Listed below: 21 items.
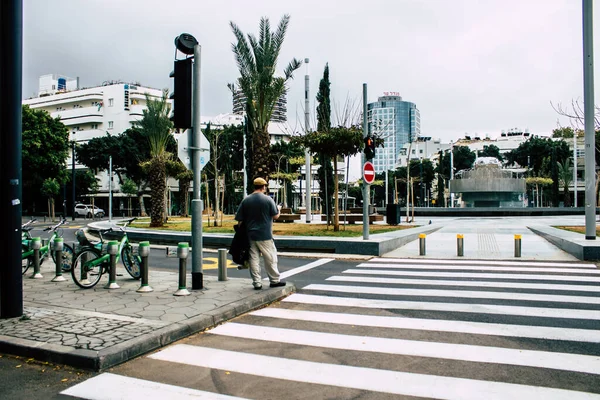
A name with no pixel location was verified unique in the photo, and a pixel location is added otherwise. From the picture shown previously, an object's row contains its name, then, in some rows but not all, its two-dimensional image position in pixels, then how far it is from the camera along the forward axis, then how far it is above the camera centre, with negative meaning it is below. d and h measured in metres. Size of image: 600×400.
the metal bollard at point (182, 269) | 7.19 -1.06
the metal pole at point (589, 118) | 12.99 +2.21
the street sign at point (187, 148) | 7.67 +0.88
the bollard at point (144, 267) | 7.19 -1.05
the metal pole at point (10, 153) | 5.67 +0.61
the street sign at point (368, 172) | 13.85 +0.83
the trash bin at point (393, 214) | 24.80 -0.78
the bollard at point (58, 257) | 9.05 -1.07
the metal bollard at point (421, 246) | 13.45 -1.36
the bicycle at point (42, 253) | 9.87 -1.10
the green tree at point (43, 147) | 40.12 +4.89
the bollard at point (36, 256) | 9.52 -1.10
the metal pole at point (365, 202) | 14.15 -0.09
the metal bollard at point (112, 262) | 7.83 -1.03
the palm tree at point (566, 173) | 68.91 +4.00
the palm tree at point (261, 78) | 18.94 +5.05
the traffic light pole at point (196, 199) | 7.59 +0.03
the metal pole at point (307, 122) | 25.38 +4.24
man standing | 7.57 -0.38
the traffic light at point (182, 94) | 7.49 +1.73
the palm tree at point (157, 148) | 23.69 +2.73
